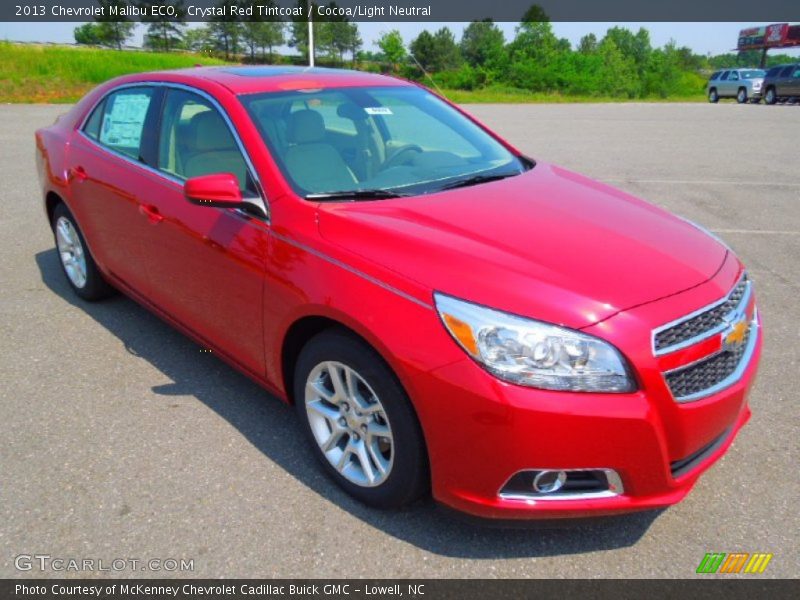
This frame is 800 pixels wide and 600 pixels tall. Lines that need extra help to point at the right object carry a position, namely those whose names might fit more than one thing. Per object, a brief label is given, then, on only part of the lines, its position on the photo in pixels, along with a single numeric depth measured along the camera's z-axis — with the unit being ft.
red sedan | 7.09
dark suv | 95.66
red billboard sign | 221.87
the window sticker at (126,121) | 12.99
